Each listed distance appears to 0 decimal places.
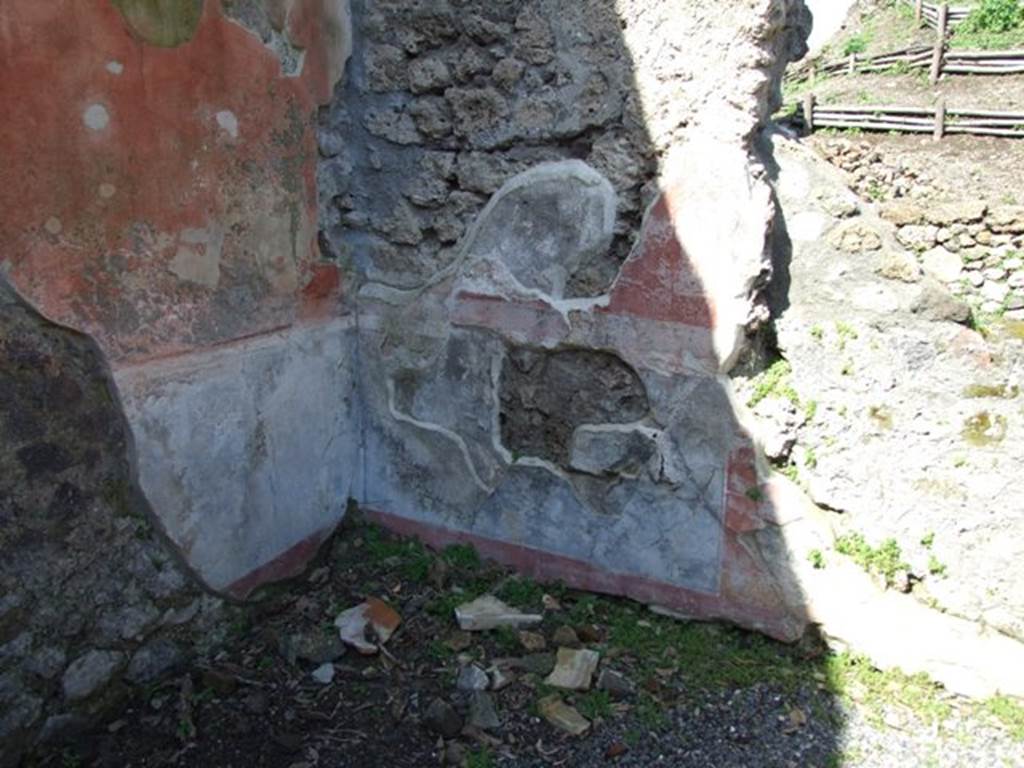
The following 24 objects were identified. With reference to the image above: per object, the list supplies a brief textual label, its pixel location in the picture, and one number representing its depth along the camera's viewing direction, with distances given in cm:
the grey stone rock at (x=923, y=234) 552
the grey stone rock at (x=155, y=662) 193
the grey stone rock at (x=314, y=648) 208
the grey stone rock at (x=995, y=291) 523
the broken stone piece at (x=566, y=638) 211
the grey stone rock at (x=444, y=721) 184
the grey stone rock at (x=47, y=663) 173
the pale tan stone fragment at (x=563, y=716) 185
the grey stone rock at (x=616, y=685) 195
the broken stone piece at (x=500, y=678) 198
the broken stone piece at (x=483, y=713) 187
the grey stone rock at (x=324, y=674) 203
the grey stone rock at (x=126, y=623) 187
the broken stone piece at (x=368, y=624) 213
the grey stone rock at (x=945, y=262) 539
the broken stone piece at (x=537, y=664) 204
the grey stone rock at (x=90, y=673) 180
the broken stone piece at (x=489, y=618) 219
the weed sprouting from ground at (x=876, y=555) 196
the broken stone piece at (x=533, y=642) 210
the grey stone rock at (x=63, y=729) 175
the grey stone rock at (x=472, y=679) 197
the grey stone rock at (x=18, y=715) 168
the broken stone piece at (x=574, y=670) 197
